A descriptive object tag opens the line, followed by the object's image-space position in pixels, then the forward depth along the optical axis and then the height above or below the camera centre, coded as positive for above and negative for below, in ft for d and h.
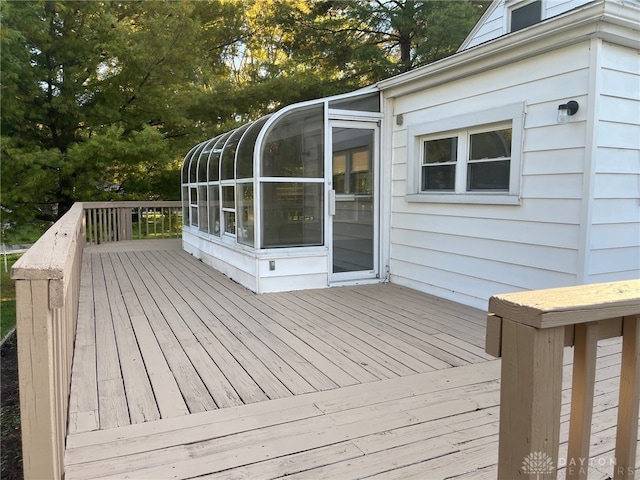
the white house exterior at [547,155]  11.06 +1.15
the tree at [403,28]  31.65 +13.08
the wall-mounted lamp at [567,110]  11.23 +2.24
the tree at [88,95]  28.48 +7.24
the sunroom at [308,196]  16.28 +0.06
